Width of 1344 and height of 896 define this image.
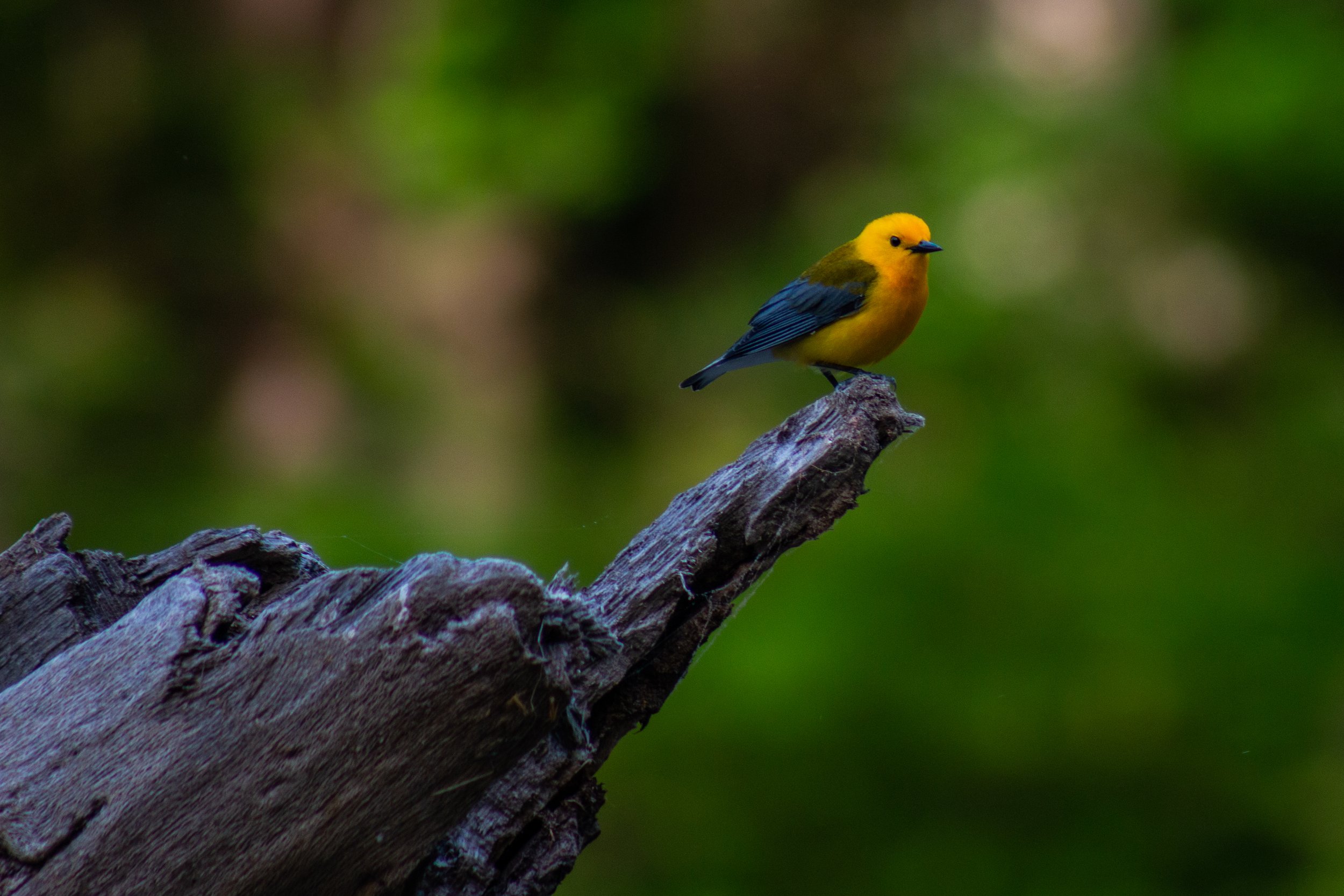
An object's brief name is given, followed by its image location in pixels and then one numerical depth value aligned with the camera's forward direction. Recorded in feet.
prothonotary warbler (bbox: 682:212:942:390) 28.40
